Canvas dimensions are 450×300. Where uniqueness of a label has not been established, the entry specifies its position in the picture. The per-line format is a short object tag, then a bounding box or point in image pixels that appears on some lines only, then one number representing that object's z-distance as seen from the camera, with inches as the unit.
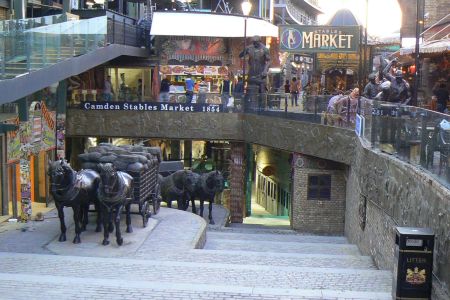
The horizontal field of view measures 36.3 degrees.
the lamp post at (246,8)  1085.8
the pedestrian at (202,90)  968.9
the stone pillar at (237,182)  995.9
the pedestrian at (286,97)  875.9
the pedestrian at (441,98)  694.5
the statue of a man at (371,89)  762.8
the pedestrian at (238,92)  964.6
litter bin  360.8
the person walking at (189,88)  974.4
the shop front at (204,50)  1091.3
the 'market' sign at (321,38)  900.6
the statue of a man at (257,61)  951.6
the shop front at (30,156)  683.7
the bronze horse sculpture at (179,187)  772.0
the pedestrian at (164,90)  979.3
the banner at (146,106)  973.2
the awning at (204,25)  1064.9
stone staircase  376.8
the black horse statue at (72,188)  506.0
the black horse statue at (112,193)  509.0
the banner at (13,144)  706.2
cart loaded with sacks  570.3
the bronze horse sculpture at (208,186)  767.7
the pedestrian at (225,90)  970.1
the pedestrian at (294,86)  933.9
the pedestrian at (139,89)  986.9
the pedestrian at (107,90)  981.2
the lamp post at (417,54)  643.5
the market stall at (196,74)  1132.5
